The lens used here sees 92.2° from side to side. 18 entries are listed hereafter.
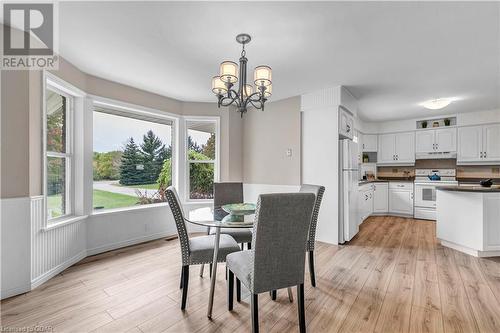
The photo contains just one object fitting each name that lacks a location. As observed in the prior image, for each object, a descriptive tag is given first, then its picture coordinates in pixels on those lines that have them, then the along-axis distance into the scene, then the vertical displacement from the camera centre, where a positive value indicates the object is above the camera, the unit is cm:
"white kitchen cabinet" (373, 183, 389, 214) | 625 -86
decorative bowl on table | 219 -40
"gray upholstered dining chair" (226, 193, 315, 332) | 153 -53
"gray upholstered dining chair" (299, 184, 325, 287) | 247 -70
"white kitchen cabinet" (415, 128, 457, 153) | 556 +61
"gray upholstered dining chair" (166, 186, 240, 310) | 202 -73
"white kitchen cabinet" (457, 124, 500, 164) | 511 +47
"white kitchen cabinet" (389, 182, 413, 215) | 590 -81
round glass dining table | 188 -46
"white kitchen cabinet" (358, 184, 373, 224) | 480 -77
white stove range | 554 -55
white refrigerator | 386 -44
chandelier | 204 +76
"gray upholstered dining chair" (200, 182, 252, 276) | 317 -38
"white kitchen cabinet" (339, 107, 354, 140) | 386 +72
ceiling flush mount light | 414 +110
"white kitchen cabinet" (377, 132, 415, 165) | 613 +46
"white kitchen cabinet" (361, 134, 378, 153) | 662 +66
